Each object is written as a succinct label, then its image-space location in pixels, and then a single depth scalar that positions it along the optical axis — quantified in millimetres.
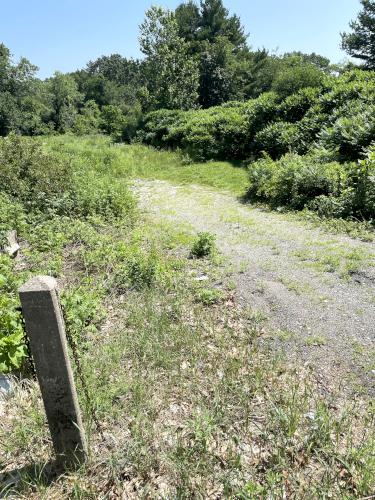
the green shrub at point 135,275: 5266
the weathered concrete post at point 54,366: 2080
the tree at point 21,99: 41906
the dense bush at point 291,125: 11430
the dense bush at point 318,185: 7910
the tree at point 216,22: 42631
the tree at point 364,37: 30750
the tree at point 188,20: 42500
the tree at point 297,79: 15695
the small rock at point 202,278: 5551
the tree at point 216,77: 32062
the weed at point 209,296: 4848
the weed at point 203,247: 6534
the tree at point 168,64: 25328
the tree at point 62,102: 47812
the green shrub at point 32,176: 8742
